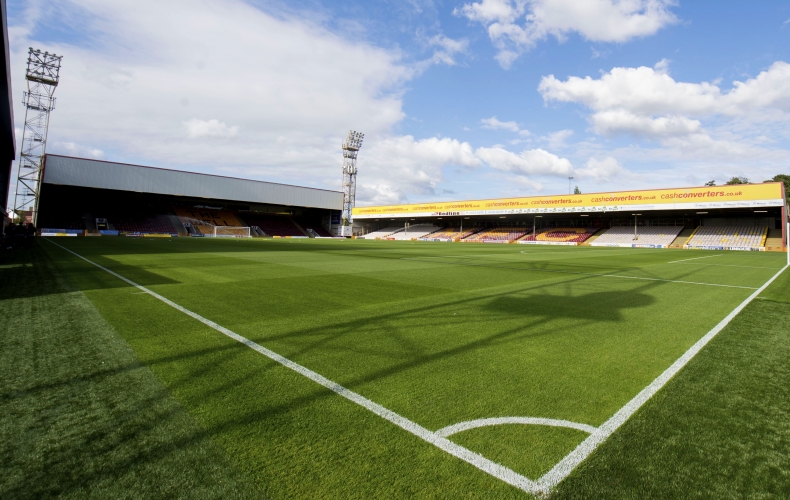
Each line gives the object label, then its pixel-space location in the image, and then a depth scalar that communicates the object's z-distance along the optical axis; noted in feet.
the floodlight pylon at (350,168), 218.18
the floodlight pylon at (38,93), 124.16
